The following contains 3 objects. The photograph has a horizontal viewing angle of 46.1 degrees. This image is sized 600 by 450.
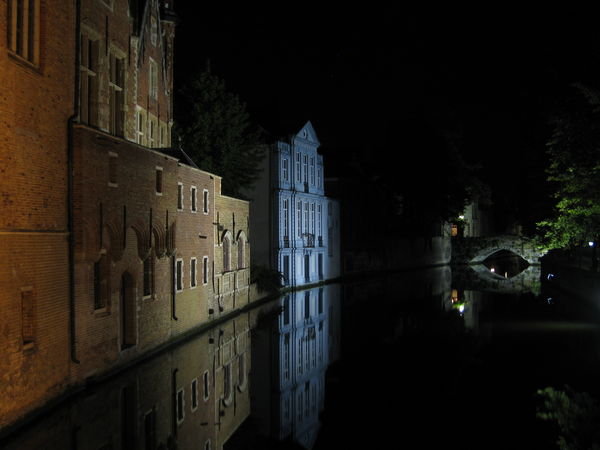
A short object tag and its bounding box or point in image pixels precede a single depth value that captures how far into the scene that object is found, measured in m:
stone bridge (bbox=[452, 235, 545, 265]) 85.50
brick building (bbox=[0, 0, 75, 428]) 14.10
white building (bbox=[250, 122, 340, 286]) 49.28
